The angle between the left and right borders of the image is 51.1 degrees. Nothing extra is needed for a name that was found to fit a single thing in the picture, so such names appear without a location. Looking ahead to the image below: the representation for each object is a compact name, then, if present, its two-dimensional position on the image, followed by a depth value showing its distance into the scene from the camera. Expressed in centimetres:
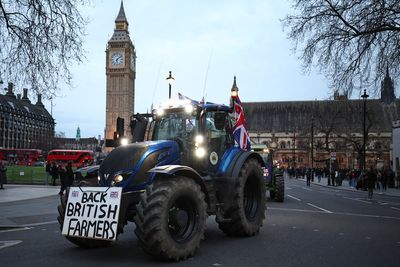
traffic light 834
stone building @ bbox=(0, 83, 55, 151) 12187
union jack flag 962
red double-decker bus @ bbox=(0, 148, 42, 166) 7312
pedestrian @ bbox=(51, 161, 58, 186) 2947
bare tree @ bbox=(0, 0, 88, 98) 1282
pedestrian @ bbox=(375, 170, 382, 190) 3360
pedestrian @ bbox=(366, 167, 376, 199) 2304
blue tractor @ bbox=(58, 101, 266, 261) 632
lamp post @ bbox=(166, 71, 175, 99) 2092
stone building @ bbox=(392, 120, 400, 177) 3925
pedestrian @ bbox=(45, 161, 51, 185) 2998
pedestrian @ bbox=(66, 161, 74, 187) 2209
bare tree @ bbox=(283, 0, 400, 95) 1769
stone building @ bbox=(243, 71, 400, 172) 10644
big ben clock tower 12825
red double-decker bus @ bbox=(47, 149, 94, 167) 5970
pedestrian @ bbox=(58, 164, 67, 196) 2248
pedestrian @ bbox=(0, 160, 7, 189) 2480
